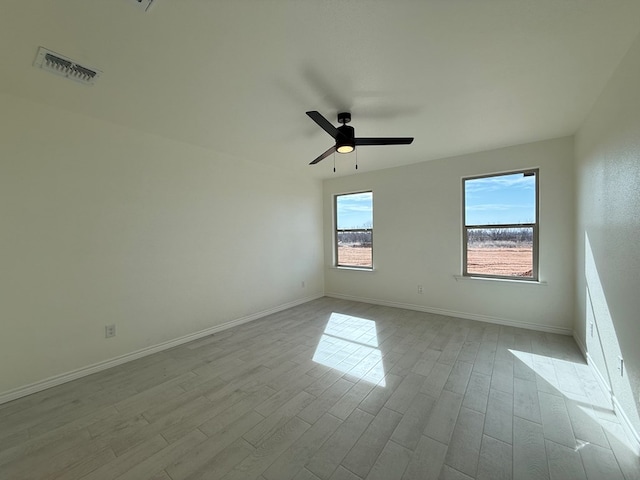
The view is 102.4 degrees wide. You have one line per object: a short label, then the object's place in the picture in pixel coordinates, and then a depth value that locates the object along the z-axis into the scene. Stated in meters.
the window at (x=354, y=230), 5.05
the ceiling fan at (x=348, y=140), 2.48
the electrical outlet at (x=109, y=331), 2.67
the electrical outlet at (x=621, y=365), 1.80
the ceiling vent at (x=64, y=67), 1.75
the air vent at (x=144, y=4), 1.34
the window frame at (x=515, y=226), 3.47
